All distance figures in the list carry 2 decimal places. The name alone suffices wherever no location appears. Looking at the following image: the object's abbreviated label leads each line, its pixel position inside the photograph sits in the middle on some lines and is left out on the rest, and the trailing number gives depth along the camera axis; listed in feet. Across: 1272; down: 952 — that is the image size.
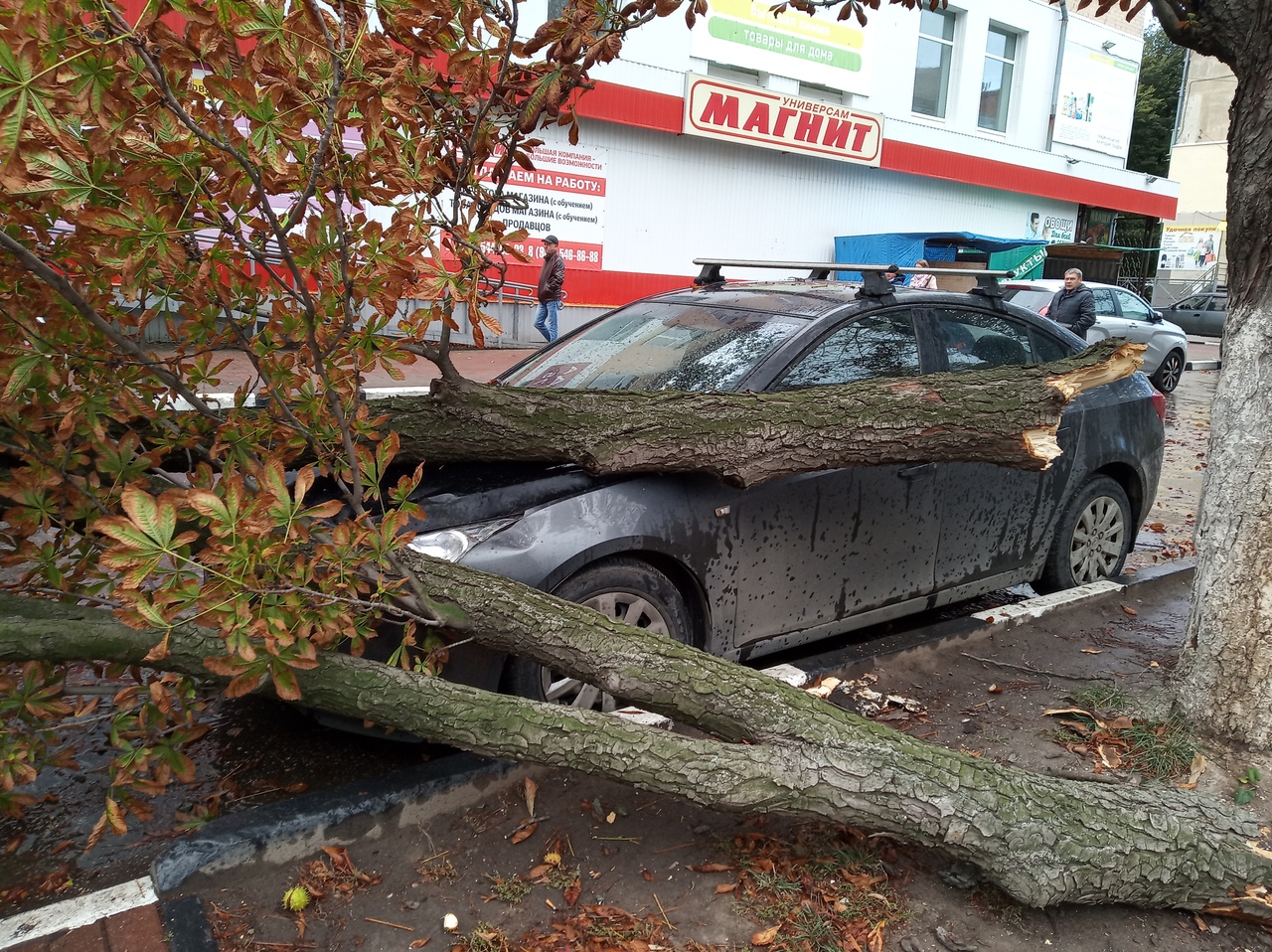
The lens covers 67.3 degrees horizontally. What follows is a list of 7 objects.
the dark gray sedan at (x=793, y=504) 10.69
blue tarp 64.34
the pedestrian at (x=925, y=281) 32.78
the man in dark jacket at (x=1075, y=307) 40.16
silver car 50.55
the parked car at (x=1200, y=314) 91.09
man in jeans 47.42
